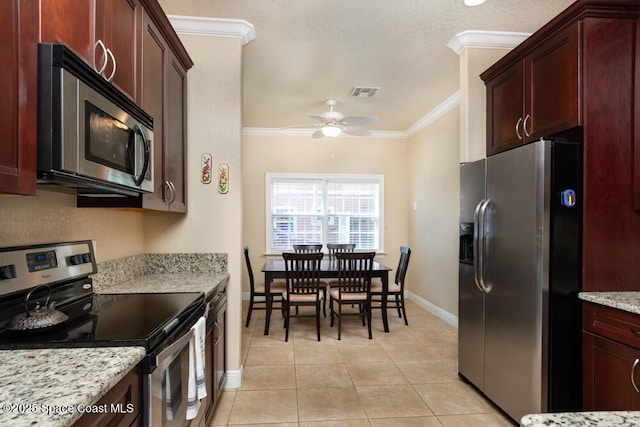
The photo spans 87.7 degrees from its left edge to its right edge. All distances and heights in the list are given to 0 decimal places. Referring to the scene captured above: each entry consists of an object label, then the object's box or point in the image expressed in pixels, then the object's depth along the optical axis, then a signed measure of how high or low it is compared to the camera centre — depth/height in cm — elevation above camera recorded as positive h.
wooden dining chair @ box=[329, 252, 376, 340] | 357 -76
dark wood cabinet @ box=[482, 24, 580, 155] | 191 +78
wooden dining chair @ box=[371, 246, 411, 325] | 406 -92
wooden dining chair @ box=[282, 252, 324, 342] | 354 -76
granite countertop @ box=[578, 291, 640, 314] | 158 -44
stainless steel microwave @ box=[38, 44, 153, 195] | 100 +29
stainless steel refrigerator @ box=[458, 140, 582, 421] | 185 -37
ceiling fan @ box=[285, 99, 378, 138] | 355 +100
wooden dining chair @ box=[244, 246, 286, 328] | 392 -93
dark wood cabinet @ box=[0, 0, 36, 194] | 89 +29
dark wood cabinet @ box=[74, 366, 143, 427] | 83 -54
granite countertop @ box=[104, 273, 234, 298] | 190 -45
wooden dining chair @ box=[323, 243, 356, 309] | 488 -52
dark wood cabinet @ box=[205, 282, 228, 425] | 196 -87
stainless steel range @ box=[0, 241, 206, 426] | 111 -42
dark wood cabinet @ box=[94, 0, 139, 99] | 134 +77
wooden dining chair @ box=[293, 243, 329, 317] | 476 -51
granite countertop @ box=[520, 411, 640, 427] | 66 -42
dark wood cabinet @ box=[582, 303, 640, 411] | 156 -73
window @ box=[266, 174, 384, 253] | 538 +4
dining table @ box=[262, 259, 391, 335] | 376 -72
